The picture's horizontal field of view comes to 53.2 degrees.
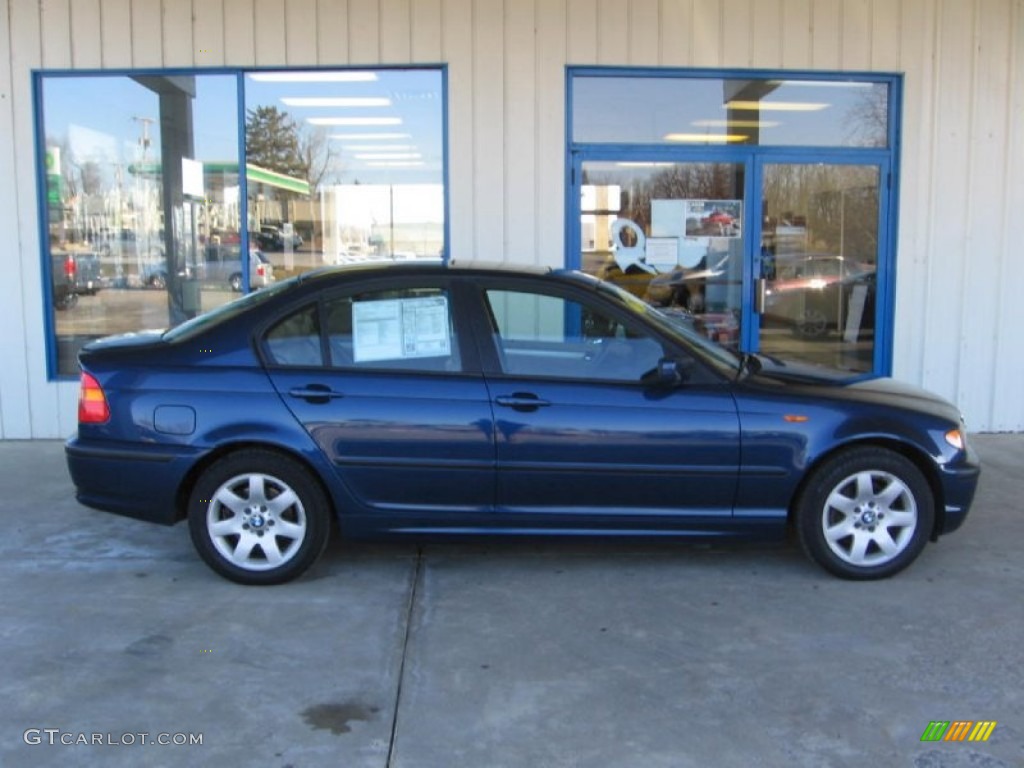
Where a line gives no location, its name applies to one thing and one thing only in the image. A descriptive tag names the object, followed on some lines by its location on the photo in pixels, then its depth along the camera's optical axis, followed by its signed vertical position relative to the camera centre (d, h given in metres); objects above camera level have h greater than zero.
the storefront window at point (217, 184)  8.31 +0.76
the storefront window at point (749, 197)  8.40 +0.66
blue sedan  4.83 -0.74
